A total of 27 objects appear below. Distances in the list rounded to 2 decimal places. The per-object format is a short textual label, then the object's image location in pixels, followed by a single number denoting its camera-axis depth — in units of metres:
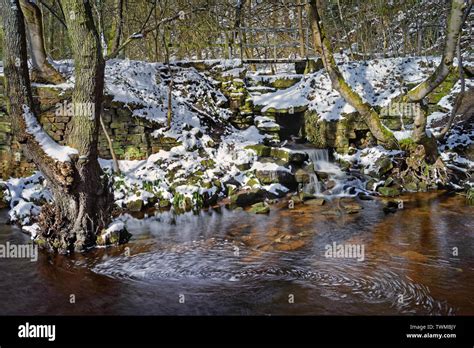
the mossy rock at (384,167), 11.28
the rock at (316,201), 9.88
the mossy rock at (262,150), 12.11
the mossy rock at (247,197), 10.23
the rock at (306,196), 10.19
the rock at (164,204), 10.38
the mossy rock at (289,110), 14.48
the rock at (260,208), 9.43
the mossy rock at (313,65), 16.36
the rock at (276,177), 11.16
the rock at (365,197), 10.10
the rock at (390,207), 8.94
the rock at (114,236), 7.13
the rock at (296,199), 10.12
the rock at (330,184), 10.93
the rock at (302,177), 11.24
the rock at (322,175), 11.43
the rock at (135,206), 10.09
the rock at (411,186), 10.67
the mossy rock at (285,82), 15.89
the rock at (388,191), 10.27
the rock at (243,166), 11.66
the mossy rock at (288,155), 11.85
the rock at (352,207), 9.05
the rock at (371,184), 10.78
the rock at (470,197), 9.22
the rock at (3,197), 10.31
